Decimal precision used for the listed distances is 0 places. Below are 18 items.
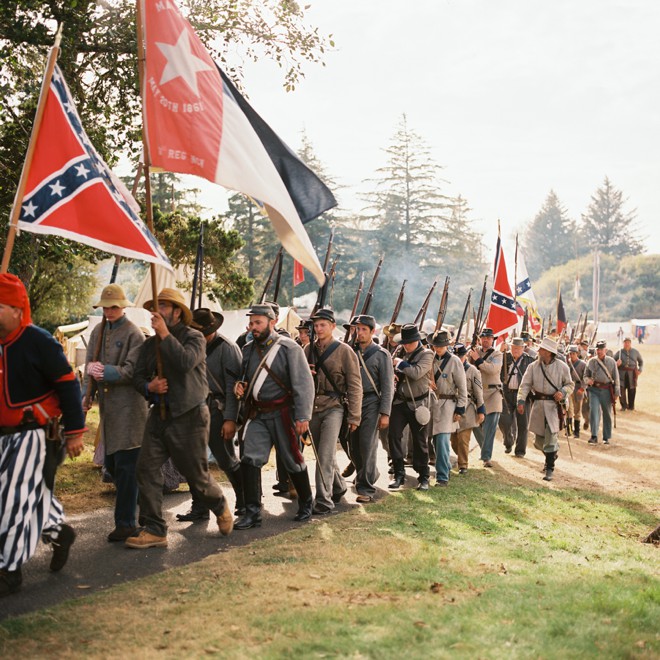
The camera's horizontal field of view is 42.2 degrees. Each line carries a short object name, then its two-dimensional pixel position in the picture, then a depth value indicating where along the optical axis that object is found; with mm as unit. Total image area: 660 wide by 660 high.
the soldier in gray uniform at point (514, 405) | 14914
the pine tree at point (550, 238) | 128500
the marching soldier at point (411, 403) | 10812
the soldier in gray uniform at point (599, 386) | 18281
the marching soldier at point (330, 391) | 9070
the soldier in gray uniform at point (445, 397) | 11242
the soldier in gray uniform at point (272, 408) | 8031
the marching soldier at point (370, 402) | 9922
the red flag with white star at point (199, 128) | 6391
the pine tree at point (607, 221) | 124062
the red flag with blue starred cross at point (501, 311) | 15953
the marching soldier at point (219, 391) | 8516
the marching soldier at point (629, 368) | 24969
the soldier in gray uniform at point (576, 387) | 18625
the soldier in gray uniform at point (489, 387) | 13836
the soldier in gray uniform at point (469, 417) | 12547
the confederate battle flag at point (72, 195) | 5707
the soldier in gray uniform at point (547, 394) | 12578
